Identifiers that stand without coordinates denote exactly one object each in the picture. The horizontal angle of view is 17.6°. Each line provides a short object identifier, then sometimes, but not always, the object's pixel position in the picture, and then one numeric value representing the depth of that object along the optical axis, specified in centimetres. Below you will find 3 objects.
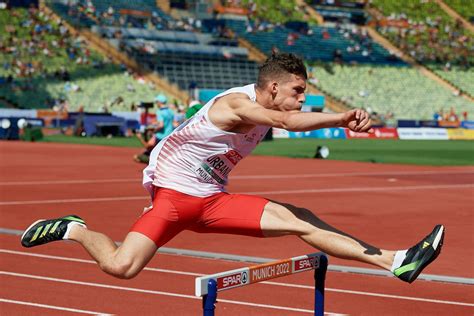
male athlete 1053
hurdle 840
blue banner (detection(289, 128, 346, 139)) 8345
